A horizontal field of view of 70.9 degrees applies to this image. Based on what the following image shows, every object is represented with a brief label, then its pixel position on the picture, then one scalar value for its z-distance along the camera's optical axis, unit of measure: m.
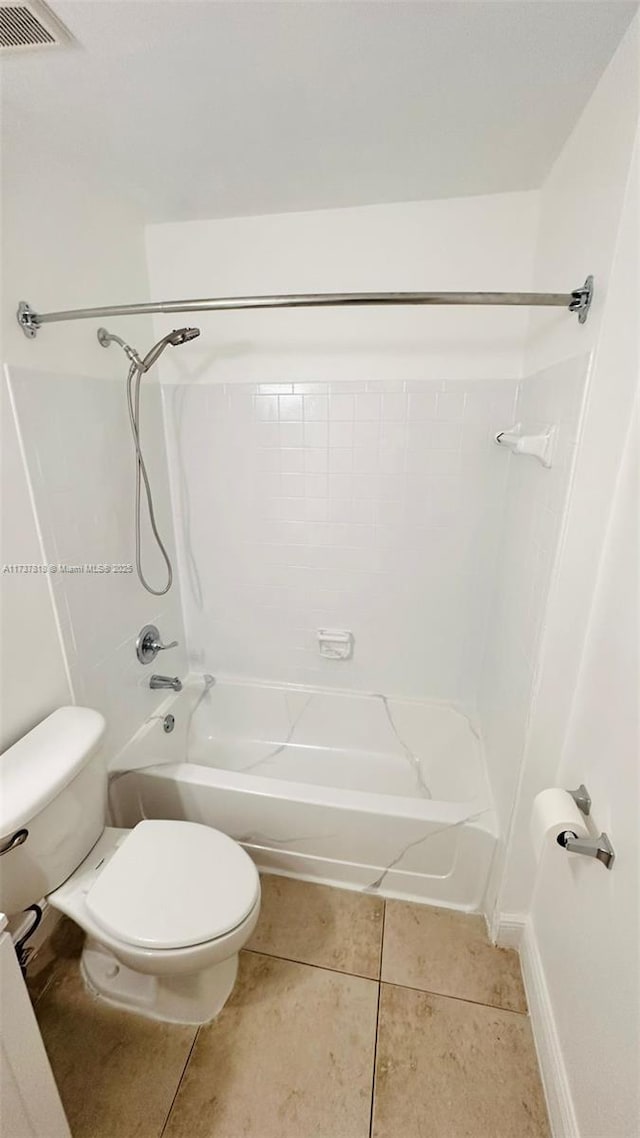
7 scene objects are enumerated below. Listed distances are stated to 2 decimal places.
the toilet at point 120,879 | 1.01
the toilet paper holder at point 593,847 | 0.79
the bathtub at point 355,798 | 1.40
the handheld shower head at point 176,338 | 1.25
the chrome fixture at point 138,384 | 1.30
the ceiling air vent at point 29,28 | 0.73
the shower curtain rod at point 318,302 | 0.96
